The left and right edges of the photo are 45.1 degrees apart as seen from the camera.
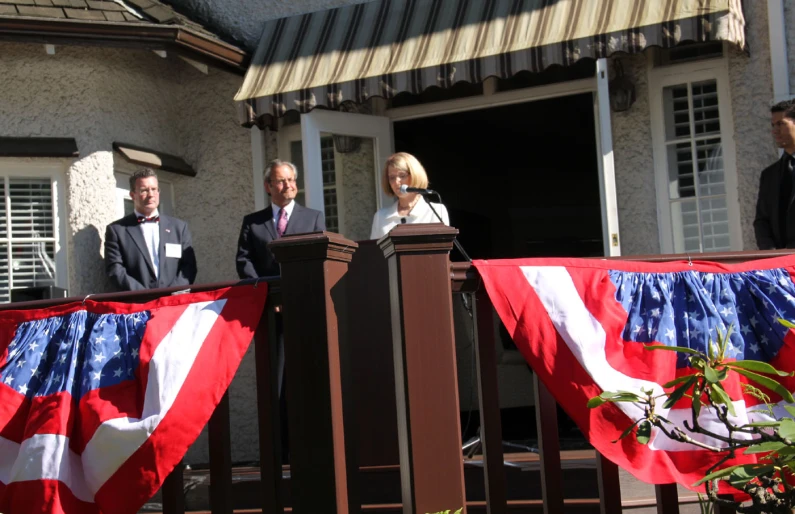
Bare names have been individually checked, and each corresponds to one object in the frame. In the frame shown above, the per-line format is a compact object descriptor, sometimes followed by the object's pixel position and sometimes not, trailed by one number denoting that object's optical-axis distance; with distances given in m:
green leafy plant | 2.29
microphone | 4.48
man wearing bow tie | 6.46
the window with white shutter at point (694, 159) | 6.79
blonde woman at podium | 5.73
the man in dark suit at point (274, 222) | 6.03
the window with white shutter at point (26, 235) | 7.06
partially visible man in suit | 5.26
